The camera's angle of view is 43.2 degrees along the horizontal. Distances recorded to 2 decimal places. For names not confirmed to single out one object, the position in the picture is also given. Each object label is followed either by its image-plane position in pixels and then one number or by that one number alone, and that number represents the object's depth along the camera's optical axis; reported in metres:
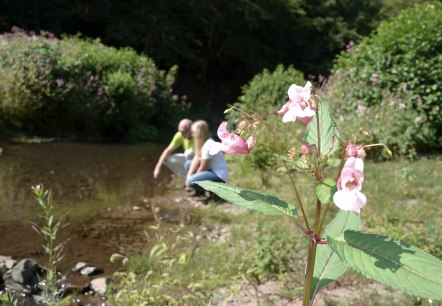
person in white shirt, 6.61
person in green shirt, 7.33
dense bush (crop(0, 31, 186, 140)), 12.23
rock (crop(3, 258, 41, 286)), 4.04
